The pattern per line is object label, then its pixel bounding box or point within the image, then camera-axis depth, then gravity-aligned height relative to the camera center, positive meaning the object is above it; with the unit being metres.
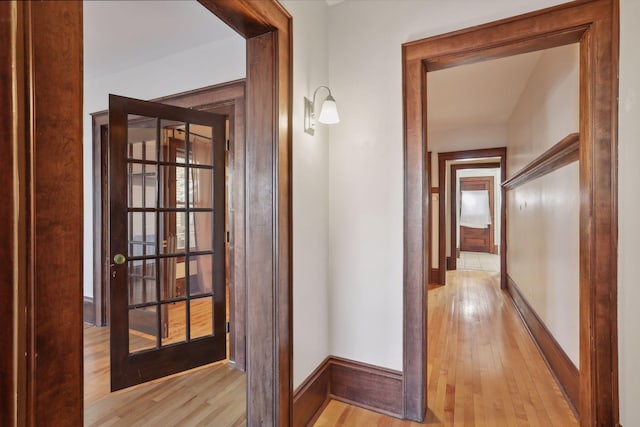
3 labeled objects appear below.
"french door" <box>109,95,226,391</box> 2.25 -0.15
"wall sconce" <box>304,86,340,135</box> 1.78 +0.57
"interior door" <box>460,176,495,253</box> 9.78 -0.66
